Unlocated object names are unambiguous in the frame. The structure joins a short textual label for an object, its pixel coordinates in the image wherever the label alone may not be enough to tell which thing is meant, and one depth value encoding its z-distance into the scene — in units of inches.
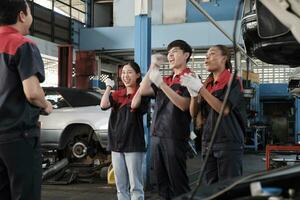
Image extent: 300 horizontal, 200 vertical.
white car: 303.6
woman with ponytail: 121.2
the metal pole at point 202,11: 125.3
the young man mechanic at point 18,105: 92.4
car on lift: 81.7
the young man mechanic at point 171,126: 129.8
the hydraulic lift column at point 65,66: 410.9
